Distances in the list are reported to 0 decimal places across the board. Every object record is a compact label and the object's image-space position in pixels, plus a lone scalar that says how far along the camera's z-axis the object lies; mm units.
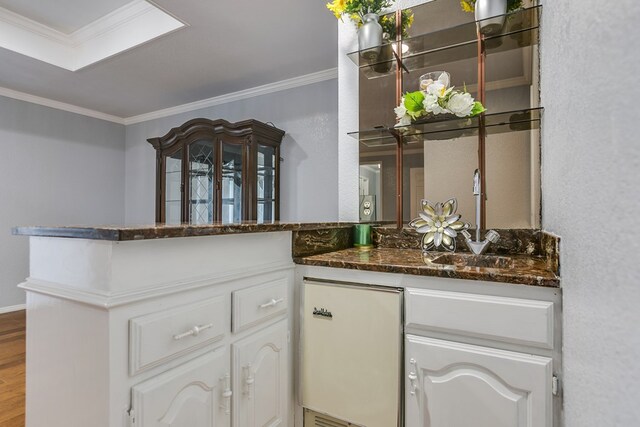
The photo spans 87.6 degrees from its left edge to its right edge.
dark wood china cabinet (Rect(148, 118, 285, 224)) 3096
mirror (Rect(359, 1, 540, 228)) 1511
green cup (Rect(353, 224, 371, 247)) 1759
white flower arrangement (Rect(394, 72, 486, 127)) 1469
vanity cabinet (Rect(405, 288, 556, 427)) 972
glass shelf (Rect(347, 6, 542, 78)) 1483
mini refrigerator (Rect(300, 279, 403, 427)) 1188
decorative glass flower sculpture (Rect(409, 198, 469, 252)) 1550
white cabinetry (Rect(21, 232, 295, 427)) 803
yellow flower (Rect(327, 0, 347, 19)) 1699
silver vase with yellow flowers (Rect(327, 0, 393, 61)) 1708
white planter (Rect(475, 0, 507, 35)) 1441
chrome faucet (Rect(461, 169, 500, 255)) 1437
